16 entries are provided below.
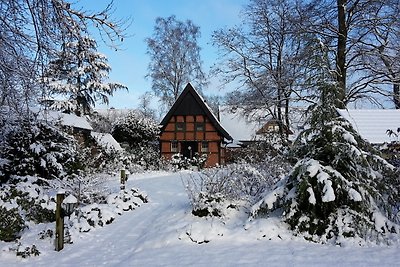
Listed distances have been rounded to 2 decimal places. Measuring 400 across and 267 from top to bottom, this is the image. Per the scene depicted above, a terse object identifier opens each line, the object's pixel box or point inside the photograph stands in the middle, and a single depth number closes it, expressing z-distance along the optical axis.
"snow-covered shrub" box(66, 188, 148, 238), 7.60
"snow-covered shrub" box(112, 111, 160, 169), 26.48
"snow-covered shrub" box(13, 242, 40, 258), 5.92
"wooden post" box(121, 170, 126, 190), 11.22
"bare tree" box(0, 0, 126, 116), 4.55
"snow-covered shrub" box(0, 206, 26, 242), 6.32
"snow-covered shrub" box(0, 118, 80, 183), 10.62
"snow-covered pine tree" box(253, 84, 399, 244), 6.09
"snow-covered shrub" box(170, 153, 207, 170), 21.79
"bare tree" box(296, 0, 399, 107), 14.56
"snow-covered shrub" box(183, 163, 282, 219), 7.37
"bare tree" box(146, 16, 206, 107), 30.38
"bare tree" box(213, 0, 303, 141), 16.44
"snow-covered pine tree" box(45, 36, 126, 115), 27.83
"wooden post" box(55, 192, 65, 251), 6.33
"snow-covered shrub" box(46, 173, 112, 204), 8.93
